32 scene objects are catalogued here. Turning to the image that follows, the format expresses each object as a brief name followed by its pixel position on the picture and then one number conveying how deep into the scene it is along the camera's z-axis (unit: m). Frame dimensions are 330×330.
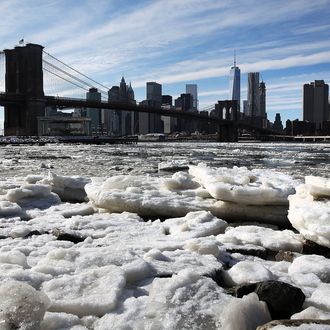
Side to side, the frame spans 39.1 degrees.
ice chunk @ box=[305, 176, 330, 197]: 5.18
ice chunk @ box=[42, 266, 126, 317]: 2.99
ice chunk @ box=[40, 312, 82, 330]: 2.74
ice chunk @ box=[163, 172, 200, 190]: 7.77
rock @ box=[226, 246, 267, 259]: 4.59
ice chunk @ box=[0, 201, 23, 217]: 6.58
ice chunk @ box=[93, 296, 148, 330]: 2.80
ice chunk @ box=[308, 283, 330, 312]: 3.19
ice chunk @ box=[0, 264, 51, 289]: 3.43
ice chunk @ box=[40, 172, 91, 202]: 8.91
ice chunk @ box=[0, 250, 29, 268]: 3.92
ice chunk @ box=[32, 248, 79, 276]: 3.68
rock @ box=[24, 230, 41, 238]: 5.29
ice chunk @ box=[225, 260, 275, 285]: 3.64
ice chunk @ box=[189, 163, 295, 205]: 6.34
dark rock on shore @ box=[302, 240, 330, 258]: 4.59
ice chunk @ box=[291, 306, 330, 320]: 2.89
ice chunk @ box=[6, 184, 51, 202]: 7.56
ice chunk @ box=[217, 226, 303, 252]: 4.83
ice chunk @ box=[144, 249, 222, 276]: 3.84
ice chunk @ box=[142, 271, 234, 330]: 2.82
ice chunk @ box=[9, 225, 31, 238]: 5.25
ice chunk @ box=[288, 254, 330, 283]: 3.85
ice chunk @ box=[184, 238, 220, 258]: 4.38
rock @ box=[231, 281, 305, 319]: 3.09
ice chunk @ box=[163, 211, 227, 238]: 5.30
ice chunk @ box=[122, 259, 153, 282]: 3.61
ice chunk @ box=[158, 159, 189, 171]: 16.00
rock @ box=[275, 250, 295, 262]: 4.45
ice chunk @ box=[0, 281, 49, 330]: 2.63
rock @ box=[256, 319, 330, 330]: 2.50
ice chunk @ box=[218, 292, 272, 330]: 2.72
